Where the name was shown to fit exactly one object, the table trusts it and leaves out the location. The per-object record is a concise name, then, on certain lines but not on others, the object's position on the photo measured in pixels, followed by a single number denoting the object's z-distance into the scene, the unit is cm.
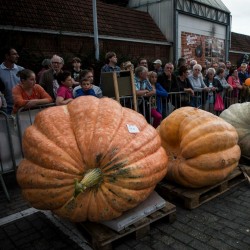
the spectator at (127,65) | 659
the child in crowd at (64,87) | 467
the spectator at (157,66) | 799
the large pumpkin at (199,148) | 340
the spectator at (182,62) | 829
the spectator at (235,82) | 835
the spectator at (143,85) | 580
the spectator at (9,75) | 549
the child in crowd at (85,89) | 475
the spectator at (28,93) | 443
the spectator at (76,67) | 686
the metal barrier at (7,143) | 425
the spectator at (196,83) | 705
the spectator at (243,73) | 931
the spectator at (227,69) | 975
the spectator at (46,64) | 718
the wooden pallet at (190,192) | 344
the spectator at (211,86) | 737
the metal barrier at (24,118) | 437
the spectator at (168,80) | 647
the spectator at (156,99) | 600
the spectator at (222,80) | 771
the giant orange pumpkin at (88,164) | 250
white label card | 278
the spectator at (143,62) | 734
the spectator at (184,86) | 664
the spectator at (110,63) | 661
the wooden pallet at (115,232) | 269
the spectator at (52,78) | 564
